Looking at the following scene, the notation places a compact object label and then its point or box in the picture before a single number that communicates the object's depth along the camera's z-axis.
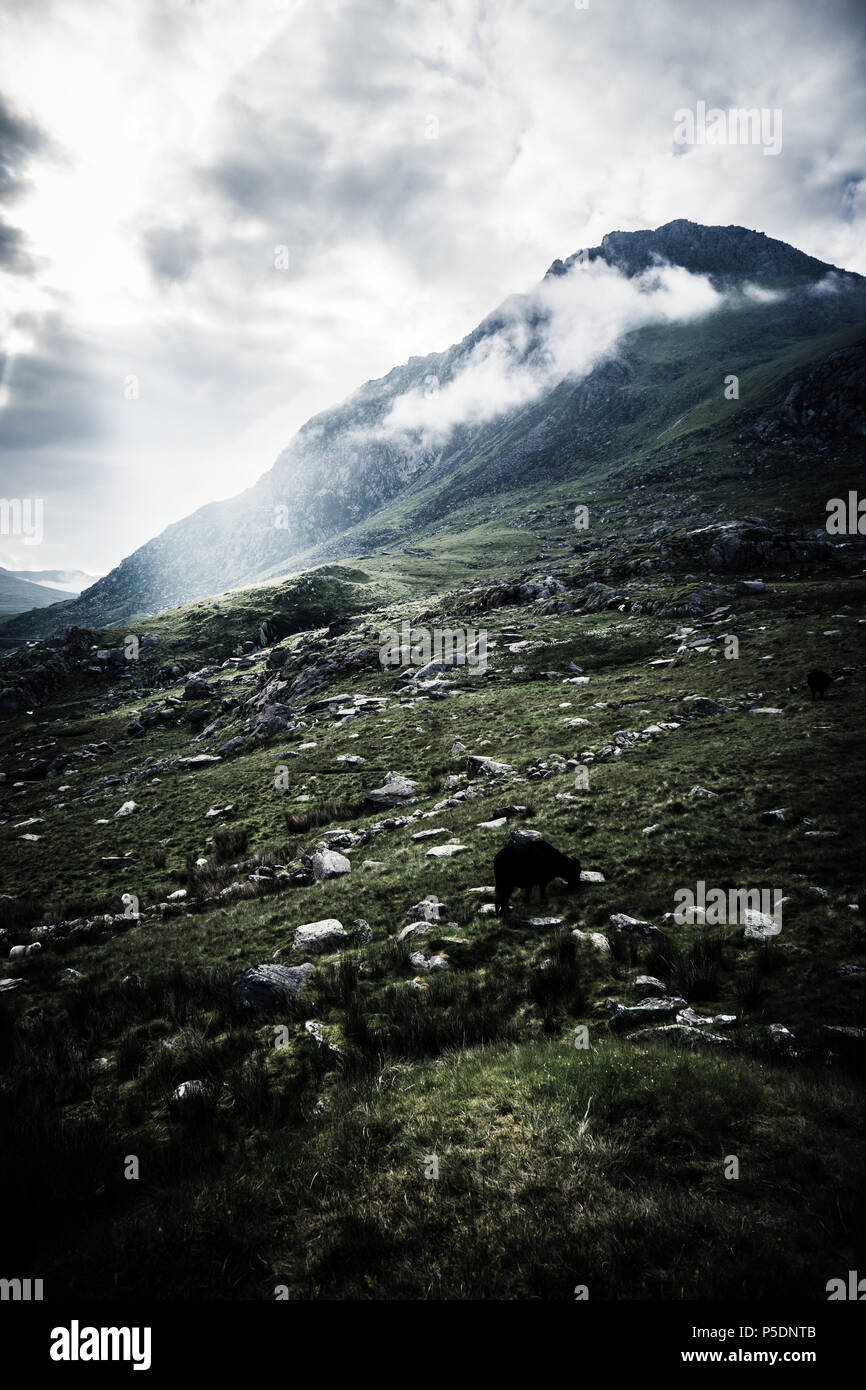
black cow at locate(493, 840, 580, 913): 11.94
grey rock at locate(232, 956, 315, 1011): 9.37
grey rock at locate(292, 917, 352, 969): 11.49
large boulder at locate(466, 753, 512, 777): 22.26
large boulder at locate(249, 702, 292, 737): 38.94
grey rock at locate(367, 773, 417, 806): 22.00
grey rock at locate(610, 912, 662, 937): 10.08
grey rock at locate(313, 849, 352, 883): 16.11
